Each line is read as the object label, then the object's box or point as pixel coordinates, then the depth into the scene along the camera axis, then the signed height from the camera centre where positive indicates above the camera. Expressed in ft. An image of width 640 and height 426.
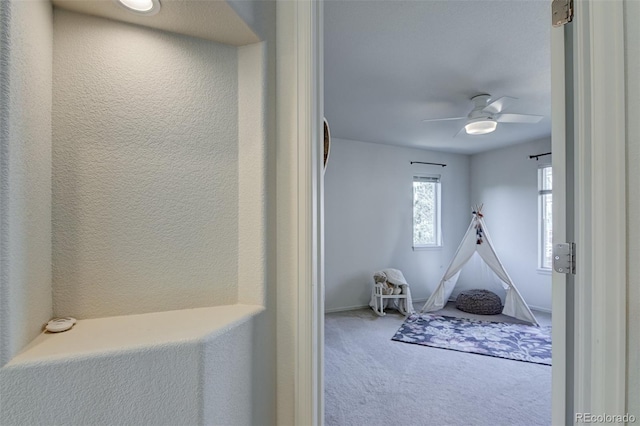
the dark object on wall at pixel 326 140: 5.24 +1.24
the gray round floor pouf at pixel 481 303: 14.61 -4.29
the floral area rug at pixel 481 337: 10.37 -4.69
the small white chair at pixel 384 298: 14.74 -4.12
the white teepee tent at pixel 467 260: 14.58 -2.39
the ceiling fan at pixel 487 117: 9.72 +3.12
